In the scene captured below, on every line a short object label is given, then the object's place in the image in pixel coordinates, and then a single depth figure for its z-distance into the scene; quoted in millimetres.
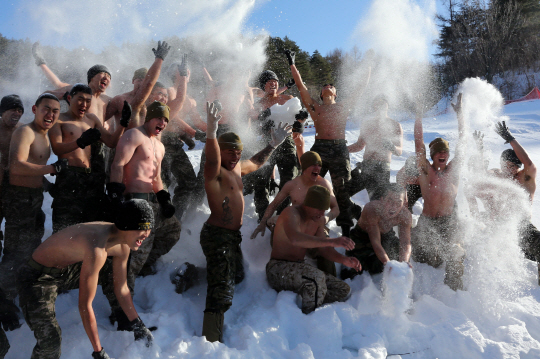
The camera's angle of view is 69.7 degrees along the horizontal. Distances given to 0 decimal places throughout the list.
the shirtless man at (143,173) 3016
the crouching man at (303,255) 3221
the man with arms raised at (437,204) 4219
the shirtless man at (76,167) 3273
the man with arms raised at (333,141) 4637
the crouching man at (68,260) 2334
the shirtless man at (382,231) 3863
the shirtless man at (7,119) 3408
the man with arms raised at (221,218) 3102
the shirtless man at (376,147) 5031
